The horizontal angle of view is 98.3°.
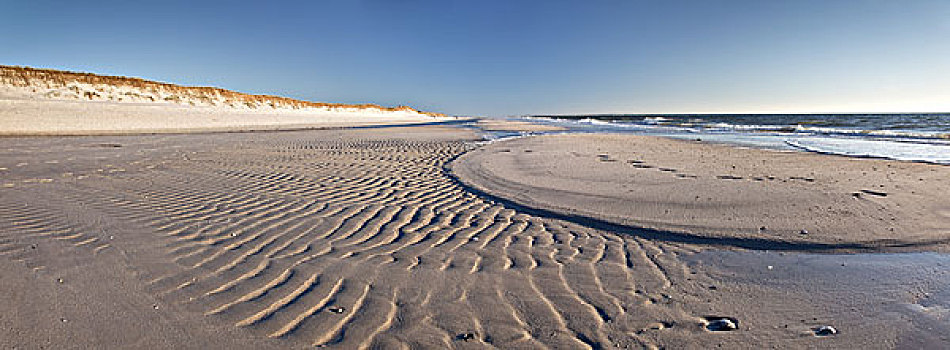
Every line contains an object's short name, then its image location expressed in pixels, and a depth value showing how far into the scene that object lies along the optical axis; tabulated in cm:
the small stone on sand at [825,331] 235
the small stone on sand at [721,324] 240
